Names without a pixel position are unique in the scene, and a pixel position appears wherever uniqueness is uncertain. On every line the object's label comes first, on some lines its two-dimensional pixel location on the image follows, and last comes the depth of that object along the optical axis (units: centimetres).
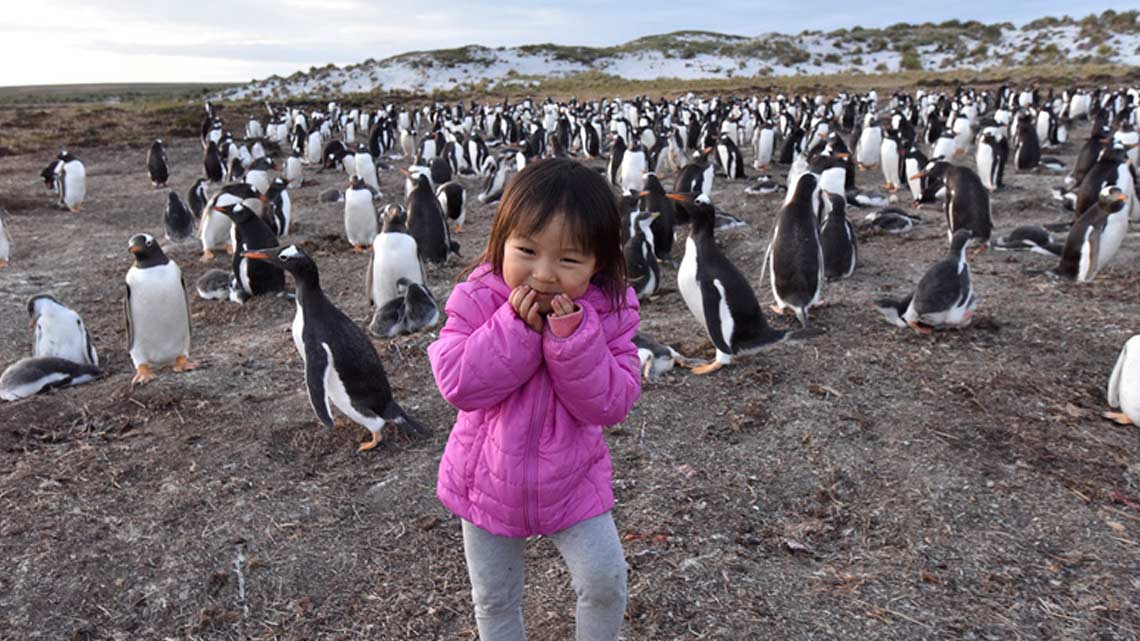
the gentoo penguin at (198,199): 1227
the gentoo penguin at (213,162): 1634
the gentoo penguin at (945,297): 577
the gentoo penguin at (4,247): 967
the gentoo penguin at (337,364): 435
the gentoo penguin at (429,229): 906
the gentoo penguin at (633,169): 1376
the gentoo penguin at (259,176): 1381
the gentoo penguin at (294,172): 1652
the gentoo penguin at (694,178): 1116
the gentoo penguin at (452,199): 1117
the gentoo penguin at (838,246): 754
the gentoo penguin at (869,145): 1619
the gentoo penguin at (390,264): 720
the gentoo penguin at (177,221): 1092
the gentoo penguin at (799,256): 620
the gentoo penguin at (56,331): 595
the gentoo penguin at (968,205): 848
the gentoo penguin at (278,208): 1041
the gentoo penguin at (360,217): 988
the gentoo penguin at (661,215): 877
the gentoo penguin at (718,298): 523
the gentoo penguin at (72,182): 1330
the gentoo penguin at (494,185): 1395
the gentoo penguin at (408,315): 653
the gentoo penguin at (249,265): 777
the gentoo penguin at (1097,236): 701
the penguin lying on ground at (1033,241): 800
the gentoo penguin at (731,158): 1491
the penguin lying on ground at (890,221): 977
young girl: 177
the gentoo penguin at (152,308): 561
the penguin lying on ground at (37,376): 540
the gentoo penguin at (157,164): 1575
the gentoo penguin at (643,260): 737
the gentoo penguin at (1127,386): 436
